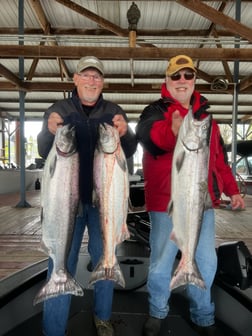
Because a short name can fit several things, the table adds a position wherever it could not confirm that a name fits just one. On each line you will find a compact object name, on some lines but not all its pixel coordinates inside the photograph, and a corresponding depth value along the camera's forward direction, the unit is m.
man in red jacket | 2.09
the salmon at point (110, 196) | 1.73
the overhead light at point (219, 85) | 8.84
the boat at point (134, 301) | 2.63
